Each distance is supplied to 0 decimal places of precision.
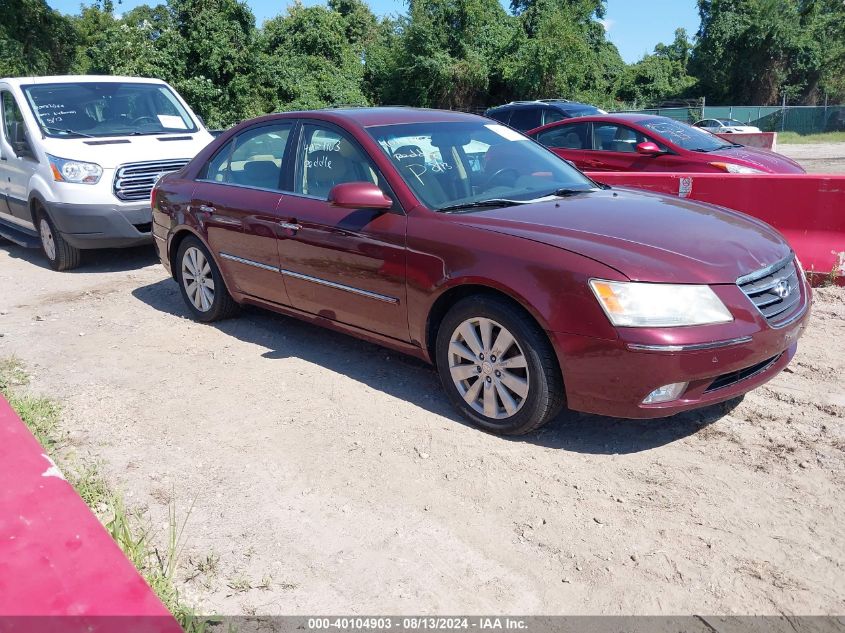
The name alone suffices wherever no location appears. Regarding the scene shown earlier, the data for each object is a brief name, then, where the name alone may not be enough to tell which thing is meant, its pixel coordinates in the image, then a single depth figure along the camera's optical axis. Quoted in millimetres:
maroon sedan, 3609
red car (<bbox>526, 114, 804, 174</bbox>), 9289
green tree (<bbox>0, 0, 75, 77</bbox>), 24125
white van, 8094
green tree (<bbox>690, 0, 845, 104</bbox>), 47031
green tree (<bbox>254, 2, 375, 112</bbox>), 29266
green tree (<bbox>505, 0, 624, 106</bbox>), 35219
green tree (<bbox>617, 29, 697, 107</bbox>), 47125
